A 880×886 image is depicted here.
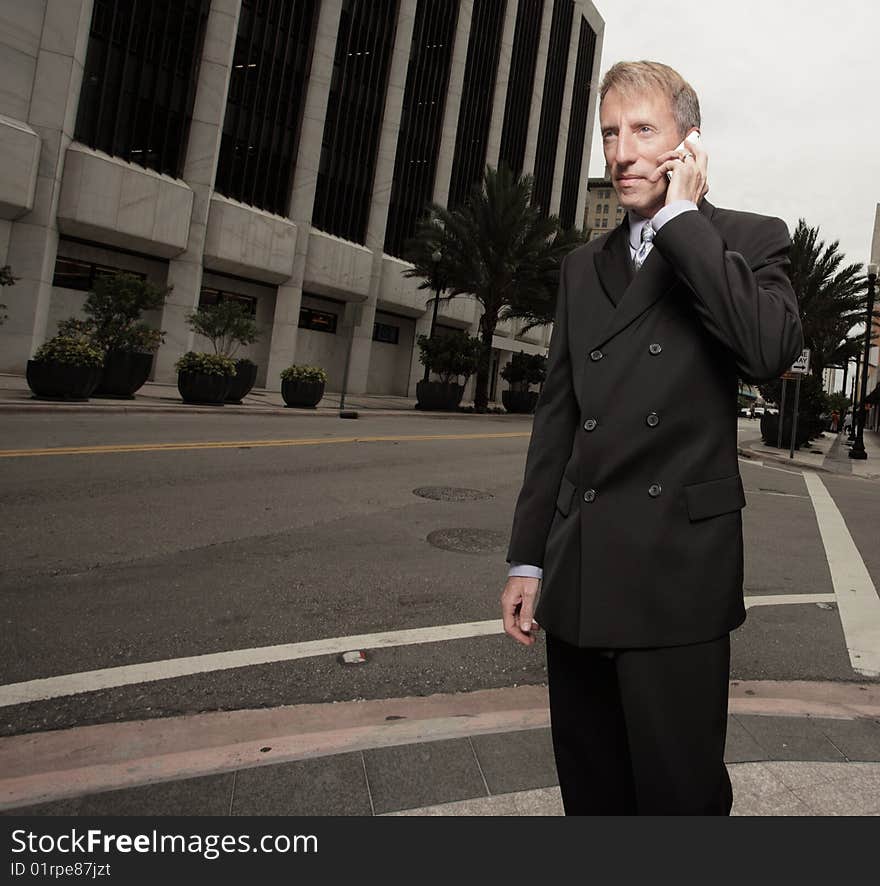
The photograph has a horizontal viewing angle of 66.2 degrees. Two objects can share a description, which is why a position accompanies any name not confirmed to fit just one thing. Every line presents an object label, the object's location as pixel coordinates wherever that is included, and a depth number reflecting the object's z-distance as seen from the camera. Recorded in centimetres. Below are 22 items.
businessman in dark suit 128
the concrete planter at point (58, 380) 1371
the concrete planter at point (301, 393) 1966
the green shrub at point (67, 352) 1365
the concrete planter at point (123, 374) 1541
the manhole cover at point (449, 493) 827
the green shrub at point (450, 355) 2678
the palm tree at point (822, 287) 2553
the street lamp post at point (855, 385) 3101
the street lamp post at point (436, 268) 2619
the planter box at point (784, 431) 2273
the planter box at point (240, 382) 1868
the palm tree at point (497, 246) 2666
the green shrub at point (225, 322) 1905
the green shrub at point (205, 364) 1711
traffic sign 1684
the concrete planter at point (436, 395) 2648
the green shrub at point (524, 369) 3181
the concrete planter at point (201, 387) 1697
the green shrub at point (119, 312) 1537
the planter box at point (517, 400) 3197
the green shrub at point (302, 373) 1973
